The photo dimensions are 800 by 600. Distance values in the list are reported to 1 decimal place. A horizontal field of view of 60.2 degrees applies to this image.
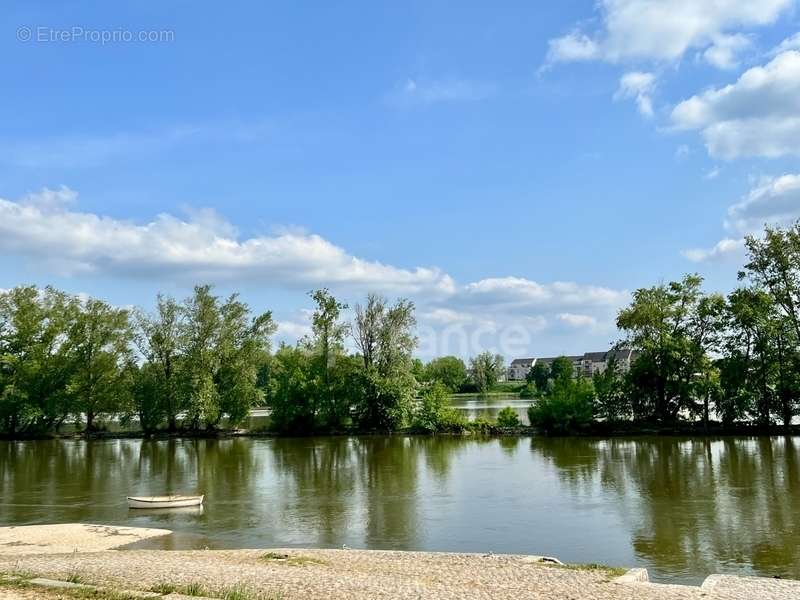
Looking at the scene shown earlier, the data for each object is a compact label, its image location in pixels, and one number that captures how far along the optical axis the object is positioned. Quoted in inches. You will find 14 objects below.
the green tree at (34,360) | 2295.8
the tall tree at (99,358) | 2363.4
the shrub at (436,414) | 2134.6
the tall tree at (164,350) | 2316.7
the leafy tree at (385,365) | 2187.5
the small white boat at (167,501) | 1000.9
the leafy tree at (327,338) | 2303.2
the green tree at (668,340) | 1892.2
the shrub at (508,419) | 2037.4
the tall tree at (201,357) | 2235.5
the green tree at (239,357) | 2289.6
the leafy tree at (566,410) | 1980.8
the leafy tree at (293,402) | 2273.6
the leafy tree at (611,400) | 1991.9
